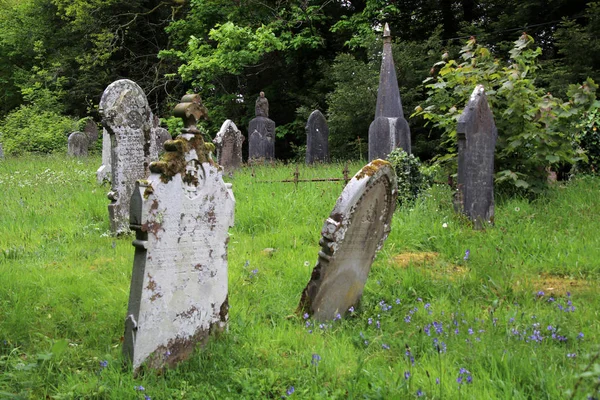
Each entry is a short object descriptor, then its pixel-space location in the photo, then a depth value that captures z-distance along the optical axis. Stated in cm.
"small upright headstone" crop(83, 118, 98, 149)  2372
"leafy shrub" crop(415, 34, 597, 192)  850
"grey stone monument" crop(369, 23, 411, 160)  1085
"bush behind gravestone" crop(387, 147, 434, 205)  852
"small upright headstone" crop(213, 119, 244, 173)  1284
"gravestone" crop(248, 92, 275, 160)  1714
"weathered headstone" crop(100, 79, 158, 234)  762
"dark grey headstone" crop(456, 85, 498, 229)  756
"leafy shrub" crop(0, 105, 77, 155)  2280
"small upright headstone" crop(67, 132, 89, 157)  1998
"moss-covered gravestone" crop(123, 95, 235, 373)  380
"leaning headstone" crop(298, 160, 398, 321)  464
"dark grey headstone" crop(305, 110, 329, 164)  1609
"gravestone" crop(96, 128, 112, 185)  1086
